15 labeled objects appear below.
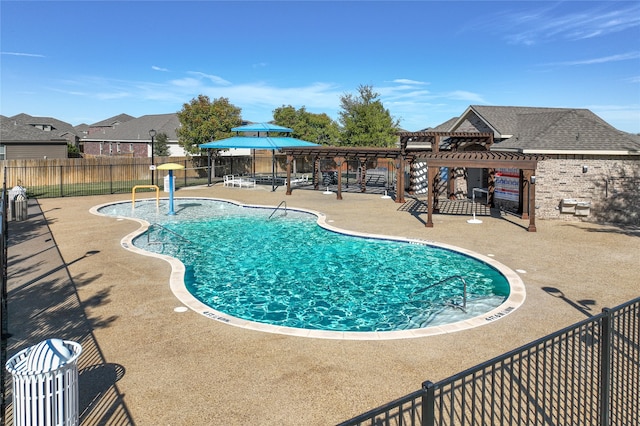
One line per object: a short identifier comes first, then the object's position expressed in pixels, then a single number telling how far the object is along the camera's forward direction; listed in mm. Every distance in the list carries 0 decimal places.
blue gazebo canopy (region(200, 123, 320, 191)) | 29734
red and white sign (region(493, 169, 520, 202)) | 22125
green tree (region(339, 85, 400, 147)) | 44062
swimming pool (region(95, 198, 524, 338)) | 9750
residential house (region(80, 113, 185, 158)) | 52750
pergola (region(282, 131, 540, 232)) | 17909
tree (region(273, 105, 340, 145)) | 51406
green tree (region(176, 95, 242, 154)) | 38375
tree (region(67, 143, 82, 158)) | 51312
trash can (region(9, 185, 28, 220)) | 18875
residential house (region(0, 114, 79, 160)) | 37812
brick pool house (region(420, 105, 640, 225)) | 19188
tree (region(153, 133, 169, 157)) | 50912
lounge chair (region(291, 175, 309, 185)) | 35244
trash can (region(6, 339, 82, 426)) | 4672
